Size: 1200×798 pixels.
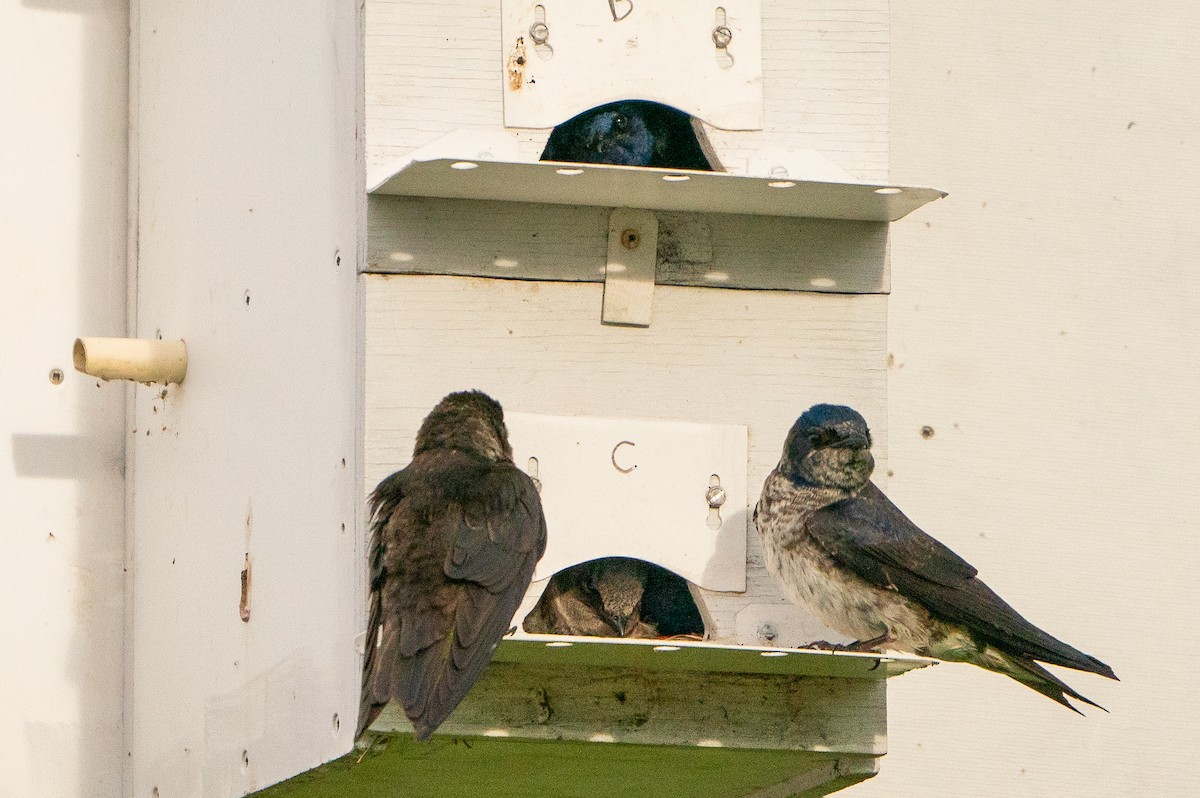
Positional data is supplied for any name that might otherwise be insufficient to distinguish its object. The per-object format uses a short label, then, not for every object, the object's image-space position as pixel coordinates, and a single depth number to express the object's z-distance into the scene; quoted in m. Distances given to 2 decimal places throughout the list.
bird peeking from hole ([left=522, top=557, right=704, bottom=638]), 7.18
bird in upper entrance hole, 7.51
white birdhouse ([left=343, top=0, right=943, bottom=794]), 6.77
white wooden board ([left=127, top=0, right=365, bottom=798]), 6.84
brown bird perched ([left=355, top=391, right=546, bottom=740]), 6.01
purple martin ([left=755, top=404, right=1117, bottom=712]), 6.89
